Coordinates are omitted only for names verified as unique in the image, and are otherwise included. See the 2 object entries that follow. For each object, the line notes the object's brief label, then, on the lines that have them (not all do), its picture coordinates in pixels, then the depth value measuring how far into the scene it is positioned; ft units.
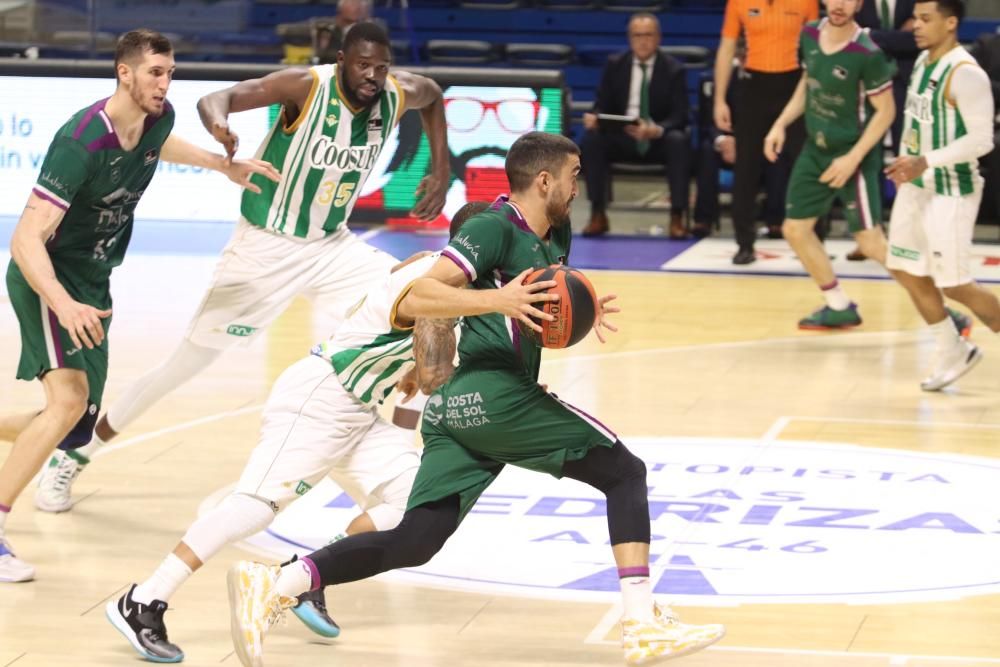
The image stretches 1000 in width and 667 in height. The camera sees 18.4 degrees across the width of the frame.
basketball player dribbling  26.76
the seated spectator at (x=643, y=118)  79.24
